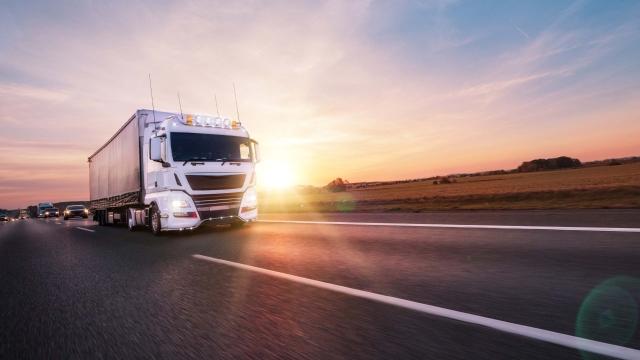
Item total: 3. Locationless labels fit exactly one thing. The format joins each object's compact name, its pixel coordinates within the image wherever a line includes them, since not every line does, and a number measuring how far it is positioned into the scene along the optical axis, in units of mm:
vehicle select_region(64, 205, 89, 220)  40406
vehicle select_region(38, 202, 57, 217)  60425
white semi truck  10625
